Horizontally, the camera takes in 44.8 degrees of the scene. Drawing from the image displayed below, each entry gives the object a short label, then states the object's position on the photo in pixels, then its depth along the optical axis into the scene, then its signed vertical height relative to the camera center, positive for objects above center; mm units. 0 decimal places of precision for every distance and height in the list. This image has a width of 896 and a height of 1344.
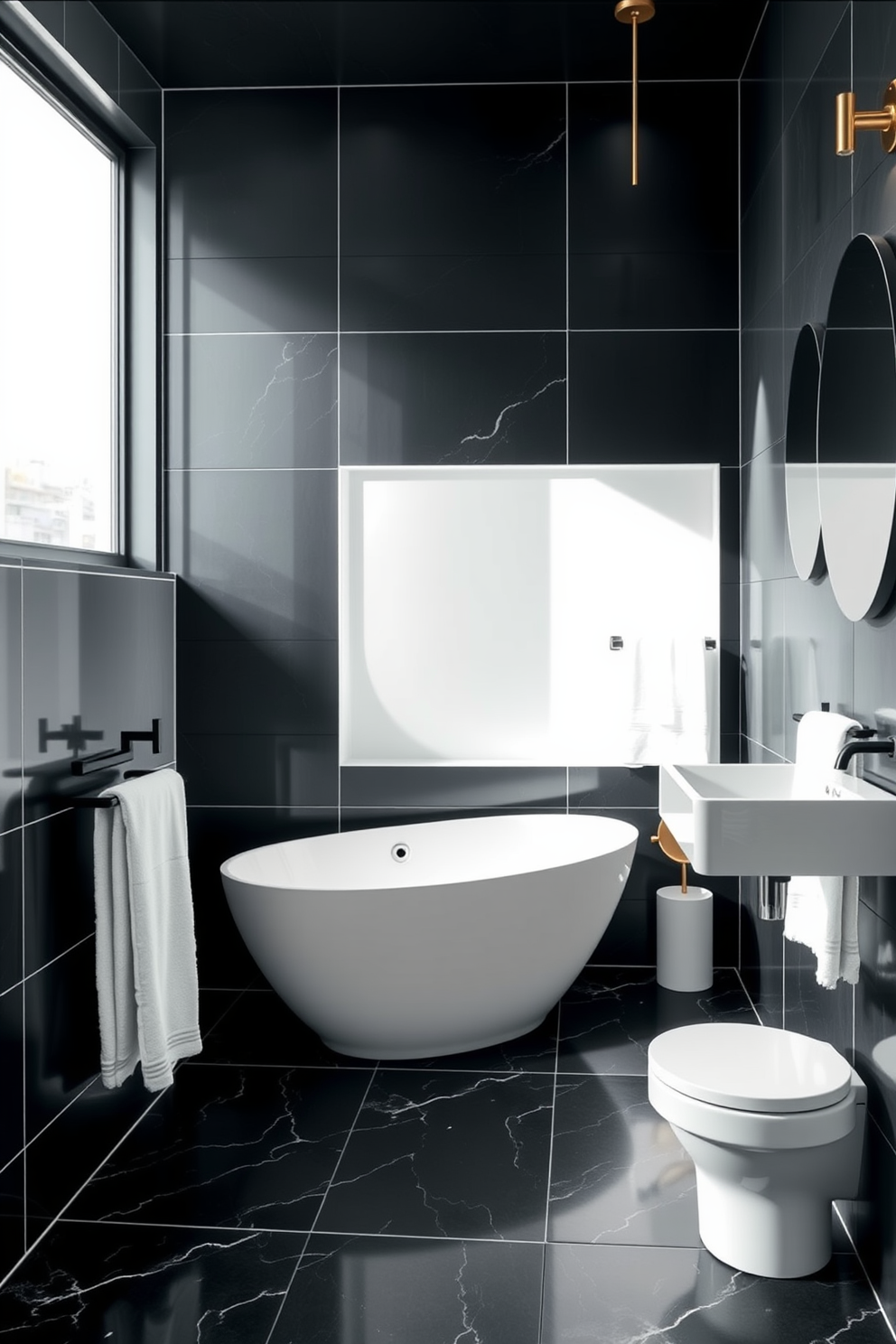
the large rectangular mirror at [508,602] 4230 +242
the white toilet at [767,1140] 2158 -955
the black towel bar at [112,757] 2752 -248
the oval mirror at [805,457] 2787 +559
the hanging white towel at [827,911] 2232 -525
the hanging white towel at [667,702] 3951 -138
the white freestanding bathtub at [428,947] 3111 -835
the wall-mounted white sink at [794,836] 1998 -320
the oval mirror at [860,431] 2129 +505
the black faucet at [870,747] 2078 -161
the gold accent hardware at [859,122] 1862 +954
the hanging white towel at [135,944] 2666 -697
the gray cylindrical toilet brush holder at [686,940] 3879 -990
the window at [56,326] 3012 +1050
